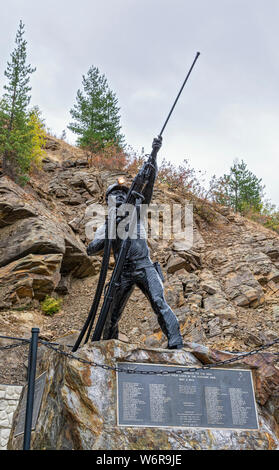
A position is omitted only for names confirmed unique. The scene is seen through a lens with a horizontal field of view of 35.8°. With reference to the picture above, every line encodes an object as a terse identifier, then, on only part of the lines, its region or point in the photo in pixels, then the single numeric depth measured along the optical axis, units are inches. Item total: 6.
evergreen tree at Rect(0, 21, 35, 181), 608.1
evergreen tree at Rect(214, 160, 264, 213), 861.8
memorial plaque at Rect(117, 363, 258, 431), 190.1
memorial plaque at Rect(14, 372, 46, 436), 205.5
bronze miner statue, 226.4
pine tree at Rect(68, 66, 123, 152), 925.8
